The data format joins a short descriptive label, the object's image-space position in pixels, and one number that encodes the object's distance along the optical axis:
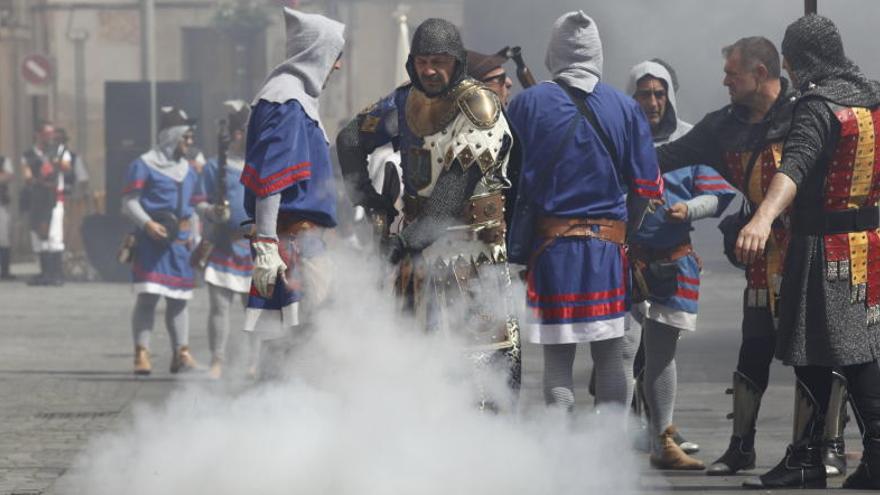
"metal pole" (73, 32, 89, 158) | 78.50
